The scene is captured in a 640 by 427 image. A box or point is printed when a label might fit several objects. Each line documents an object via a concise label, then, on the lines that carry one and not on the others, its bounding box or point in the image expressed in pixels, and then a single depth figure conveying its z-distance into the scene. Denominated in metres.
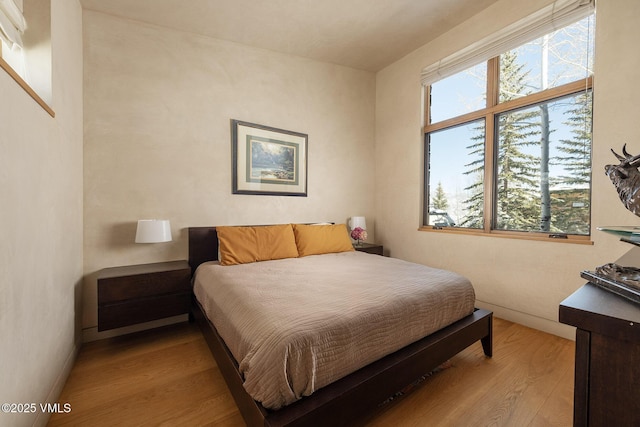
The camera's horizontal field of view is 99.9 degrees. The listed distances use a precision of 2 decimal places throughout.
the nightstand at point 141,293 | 2.09
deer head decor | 0.74
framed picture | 3.01
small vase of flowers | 3.52
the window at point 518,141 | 2.25
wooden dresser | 0.50
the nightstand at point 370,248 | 3.49
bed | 1.12
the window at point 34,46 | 1.43
